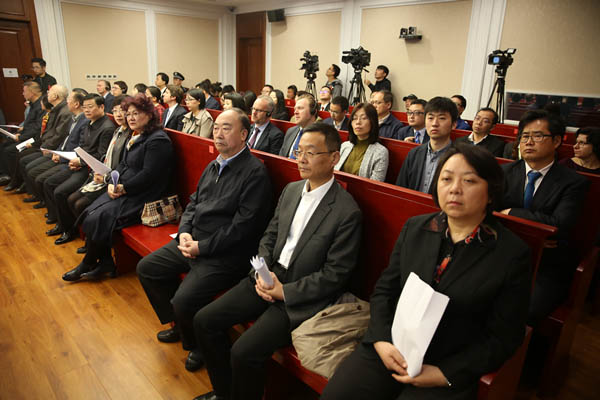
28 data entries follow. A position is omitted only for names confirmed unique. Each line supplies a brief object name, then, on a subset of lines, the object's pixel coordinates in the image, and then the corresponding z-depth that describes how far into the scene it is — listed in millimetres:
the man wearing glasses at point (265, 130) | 3330
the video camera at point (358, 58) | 5785
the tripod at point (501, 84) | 4462
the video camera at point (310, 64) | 6785
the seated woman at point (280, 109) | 4875
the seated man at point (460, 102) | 4699
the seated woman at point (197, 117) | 3846
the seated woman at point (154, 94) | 5074
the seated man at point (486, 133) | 3061
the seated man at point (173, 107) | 4215
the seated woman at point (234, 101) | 3769
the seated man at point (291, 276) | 1400
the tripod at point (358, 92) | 5961
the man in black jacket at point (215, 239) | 1771
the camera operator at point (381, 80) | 6320
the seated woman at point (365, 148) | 2395
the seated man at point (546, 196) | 1679
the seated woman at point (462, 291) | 1067
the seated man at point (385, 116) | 3520
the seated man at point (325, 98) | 5188
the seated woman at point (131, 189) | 2414
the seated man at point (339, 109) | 3441
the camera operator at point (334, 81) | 6742
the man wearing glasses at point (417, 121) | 3281
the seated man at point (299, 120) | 3102
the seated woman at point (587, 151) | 2451
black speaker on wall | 8117
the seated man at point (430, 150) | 2238
